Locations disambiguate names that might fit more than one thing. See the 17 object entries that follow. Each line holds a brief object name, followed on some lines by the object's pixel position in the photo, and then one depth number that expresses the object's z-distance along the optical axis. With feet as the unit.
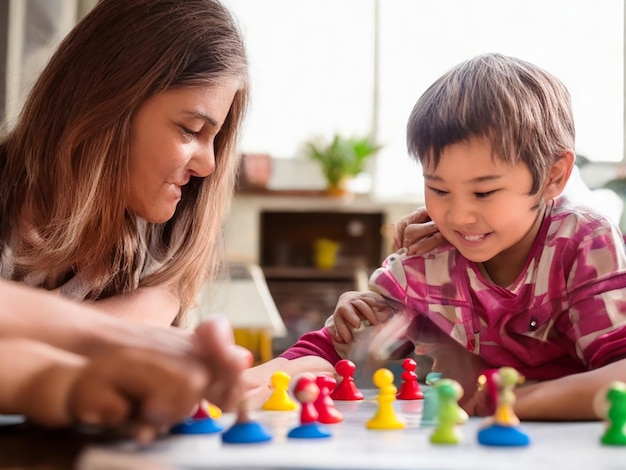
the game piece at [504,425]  1.96
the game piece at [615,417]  2.05
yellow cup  15.83
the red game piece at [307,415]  2.10
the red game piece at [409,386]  3.26
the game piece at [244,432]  1.98
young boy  3.24
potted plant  15.44
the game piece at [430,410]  2.43
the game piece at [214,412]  2.43
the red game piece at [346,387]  3.25
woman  4.03
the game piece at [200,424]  2.11
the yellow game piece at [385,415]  2.33
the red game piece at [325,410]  2.46
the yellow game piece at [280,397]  2.88
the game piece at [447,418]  2.00
